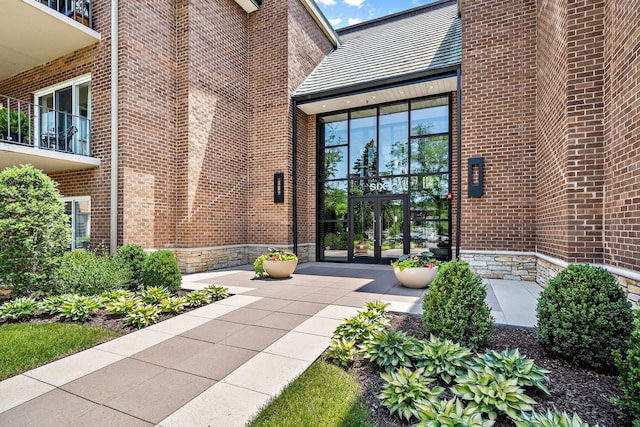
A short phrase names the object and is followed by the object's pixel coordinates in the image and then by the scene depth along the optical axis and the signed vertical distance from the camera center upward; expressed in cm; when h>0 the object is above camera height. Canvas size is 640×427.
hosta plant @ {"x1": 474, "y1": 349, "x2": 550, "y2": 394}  256 -131
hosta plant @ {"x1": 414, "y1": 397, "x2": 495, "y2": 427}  205 -134
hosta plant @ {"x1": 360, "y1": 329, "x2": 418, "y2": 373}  305 -136
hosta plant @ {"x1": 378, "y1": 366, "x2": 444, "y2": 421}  236 -139
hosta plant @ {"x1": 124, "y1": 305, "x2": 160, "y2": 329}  444 -147
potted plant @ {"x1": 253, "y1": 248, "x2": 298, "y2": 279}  791 -129
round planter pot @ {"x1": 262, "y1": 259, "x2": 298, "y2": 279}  790 -136
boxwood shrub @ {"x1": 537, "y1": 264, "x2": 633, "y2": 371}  290 -98
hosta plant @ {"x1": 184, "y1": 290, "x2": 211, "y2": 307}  544 -149
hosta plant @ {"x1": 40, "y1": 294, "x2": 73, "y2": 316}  484 -143
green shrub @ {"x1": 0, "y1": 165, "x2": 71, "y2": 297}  528 -33
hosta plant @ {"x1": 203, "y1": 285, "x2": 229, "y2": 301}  589 -149
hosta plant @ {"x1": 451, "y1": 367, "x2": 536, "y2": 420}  225 -133
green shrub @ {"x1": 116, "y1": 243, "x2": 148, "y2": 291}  654 -97
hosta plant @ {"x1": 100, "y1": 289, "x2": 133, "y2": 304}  527 -141
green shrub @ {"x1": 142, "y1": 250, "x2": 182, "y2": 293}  607 -114
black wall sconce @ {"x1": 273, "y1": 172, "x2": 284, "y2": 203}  1041 +83
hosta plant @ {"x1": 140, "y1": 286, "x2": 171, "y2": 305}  530 -139
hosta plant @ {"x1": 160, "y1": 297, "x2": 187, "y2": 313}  504 -148
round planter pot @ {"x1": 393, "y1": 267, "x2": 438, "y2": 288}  663 -131
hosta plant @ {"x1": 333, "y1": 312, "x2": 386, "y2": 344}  367 -138
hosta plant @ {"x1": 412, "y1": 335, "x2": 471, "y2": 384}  283 -135
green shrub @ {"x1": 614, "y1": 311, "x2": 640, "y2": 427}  209 -114
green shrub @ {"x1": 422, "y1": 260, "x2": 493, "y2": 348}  341 -103
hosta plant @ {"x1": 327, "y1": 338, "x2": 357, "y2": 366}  323 -143
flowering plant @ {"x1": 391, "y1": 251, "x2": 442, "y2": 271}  678 -105
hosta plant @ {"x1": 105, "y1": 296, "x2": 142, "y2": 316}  477 -142
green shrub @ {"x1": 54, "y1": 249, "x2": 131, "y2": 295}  575 -116
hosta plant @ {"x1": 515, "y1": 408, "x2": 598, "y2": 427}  196 -130
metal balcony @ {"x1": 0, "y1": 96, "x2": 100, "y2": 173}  691 +182
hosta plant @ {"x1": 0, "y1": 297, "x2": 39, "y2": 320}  458 -142
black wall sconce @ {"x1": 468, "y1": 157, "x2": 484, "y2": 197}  772 +89
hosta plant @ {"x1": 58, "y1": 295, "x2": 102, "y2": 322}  462 -141
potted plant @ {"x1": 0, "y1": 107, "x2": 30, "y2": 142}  730 +212
